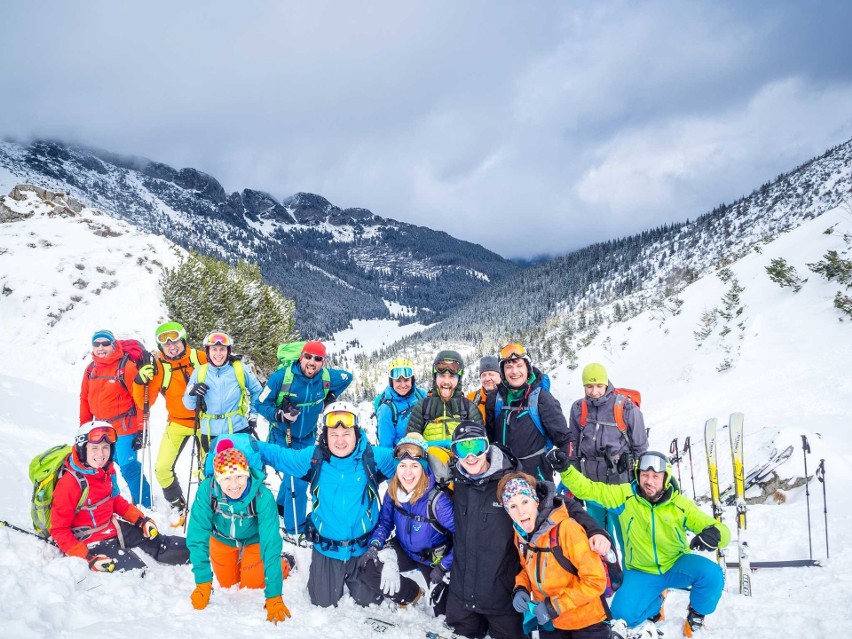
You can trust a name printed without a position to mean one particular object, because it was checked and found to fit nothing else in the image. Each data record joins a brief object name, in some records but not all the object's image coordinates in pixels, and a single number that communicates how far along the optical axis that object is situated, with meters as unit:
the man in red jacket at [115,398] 6.29
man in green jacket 4.14
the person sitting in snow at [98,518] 4.51
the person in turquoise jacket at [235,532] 4.20
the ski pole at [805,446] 6.34
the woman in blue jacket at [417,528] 4.59
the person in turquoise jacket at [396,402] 6.23
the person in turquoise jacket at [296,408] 6.32
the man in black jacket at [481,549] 4.10
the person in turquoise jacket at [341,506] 4.72
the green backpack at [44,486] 4.55
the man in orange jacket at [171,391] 6.39
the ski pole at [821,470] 6.08
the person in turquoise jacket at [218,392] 6.21
